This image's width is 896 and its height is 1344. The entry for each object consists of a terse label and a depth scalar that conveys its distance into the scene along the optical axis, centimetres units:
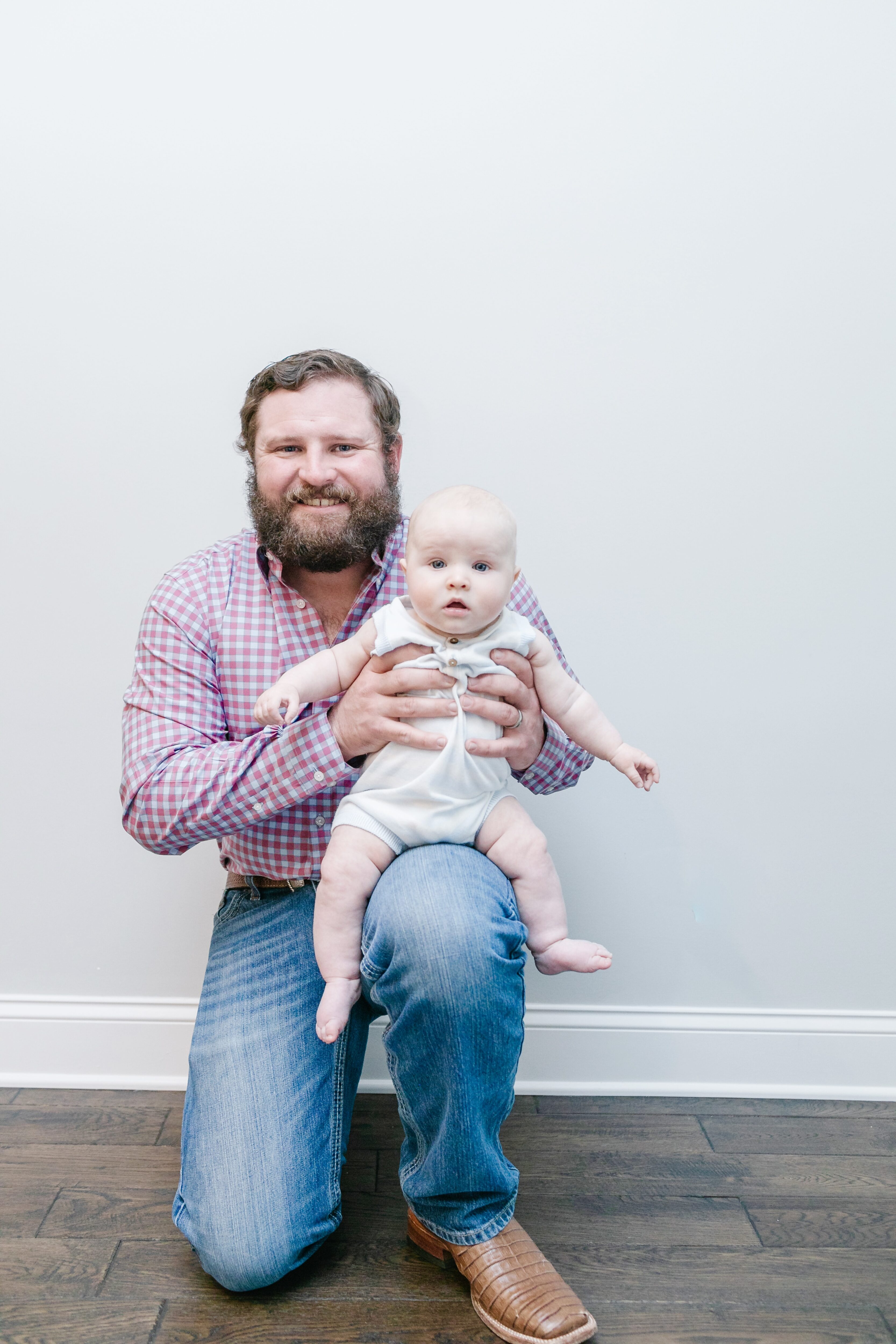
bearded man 134
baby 136
